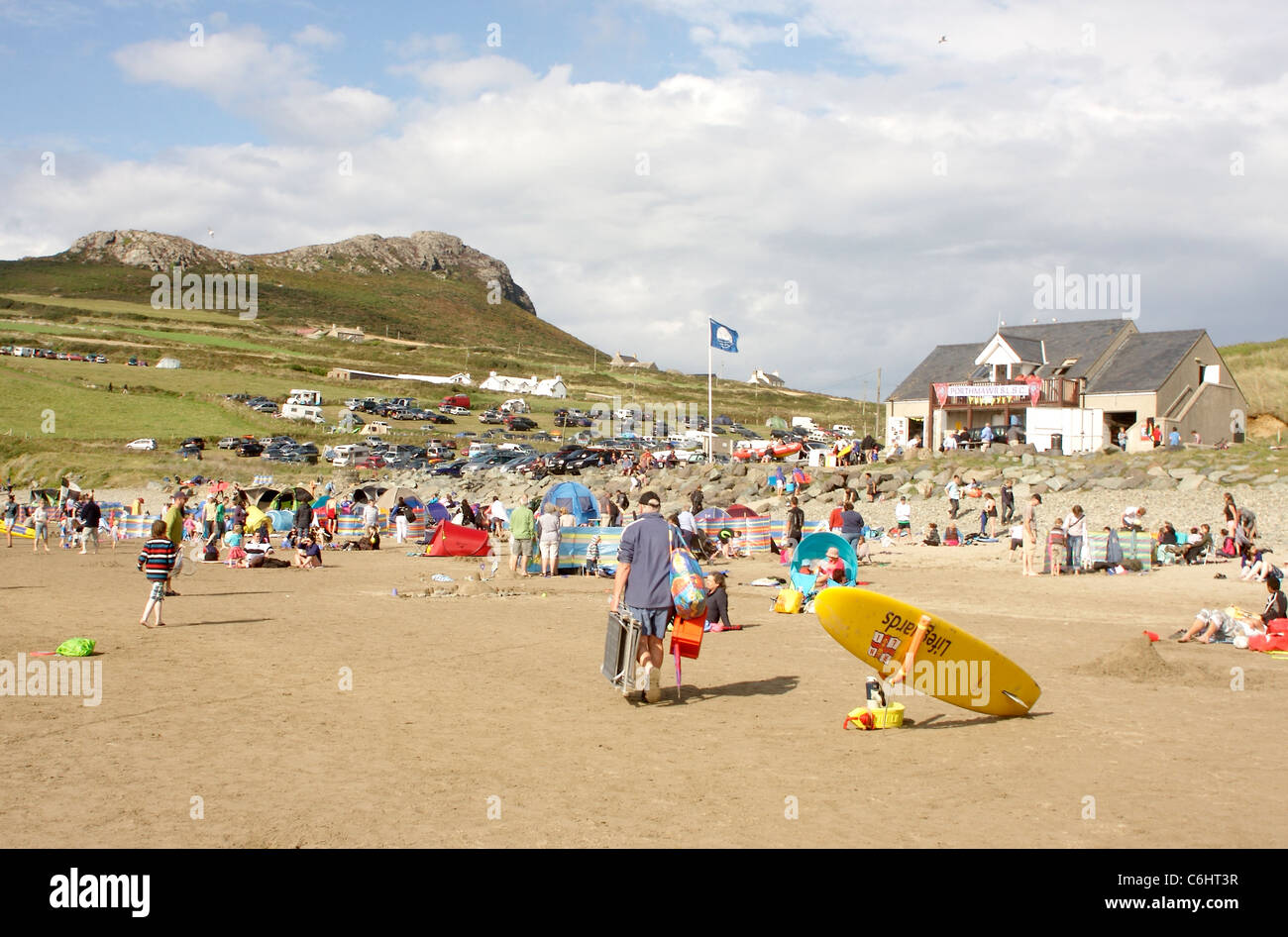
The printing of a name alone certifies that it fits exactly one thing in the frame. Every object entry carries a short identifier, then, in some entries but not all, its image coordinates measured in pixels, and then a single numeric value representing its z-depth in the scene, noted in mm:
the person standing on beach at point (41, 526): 26359
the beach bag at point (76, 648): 10852
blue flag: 41844
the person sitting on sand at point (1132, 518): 24897
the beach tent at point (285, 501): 35722
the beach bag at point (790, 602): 15969
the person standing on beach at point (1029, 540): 20938
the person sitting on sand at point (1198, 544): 21656
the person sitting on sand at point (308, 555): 22609
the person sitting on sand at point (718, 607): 13992
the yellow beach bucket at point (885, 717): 8398
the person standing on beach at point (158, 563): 13133
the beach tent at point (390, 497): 37750
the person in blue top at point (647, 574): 9094
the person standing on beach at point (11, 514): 27934
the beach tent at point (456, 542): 25828
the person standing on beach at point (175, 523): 14875
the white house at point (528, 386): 107562
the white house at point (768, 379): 157750
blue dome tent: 28000
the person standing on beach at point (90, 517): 25172
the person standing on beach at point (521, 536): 20594
